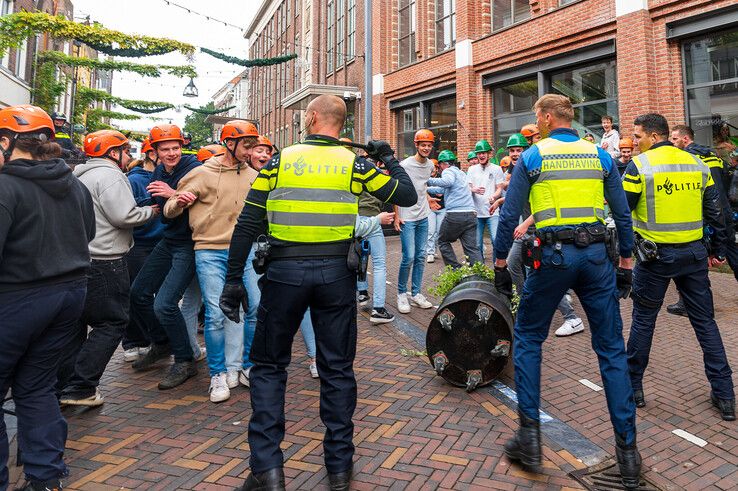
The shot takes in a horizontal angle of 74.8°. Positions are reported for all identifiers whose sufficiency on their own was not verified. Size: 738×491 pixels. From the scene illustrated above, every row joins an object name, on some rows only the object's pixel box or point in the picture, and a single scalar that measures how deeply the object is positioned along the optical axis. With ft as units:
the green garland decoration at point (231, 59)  52.39
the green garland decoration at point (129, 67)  65.26
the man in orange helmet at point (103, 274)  11.79
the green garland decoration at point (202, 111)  74.96
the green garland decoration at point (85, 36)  49.03
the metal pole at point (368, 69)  43.11
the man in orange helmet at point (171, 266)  13.35
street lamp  67.05
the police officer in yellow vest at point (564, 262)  9.10
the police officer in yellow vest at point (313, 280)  8.52
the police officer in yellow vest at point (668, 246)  11.41
